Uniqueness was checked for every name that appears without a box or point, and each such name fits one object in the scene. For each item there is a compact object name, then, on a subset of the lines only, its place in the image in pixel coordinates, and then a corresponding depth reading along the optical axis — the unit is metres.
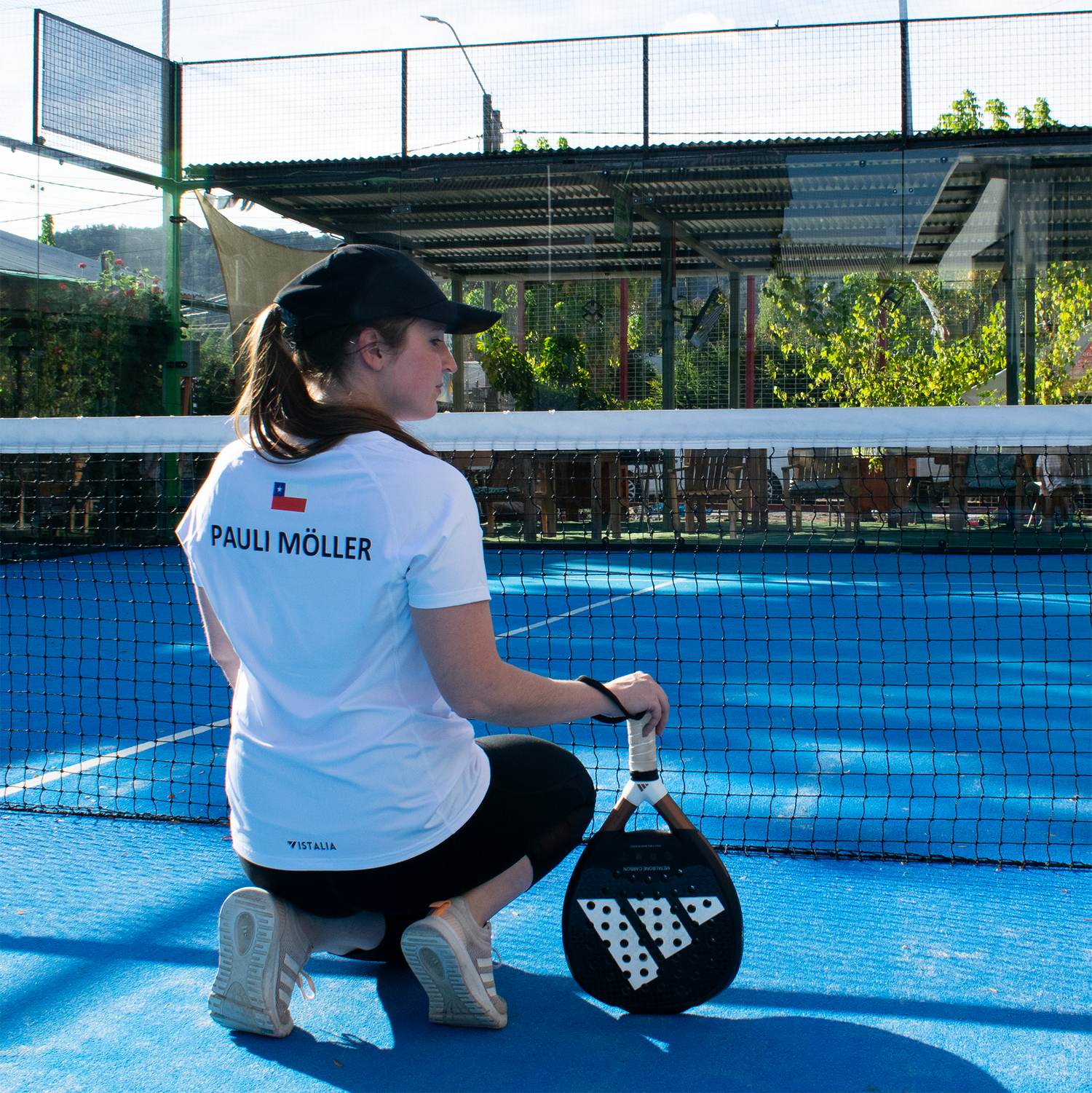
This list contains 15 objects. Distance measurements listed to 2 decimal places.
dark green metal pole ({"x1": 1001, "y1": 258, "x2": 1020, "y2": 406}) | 13.25
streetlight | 13.66
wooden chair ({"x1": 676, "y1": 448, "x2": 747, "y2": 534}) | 12.52
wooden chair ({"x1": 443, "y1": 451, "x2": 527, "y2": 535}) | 12.24
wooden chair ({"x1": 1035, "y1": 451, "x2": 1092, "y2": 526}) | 12.73
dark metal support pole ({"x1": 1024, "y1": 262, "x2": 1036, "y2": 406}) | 13.19
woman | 1.80
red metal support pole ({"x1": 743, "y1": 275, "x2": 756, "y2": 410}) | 13.66
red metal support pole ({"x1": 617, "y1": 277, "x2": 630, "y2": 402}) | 14.10
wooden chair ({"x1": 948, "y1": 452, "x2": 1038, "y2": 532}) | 12.83
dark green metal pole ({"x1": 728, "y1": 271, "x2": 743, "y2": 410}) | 13.74
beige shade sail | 14.73
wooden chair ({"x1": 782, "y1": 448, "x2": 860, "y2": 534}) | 12.09
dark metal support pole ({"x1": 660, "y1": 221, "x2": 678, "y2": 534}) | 13.97
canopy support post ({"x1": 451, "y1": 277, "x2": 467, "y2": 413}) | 14.18
